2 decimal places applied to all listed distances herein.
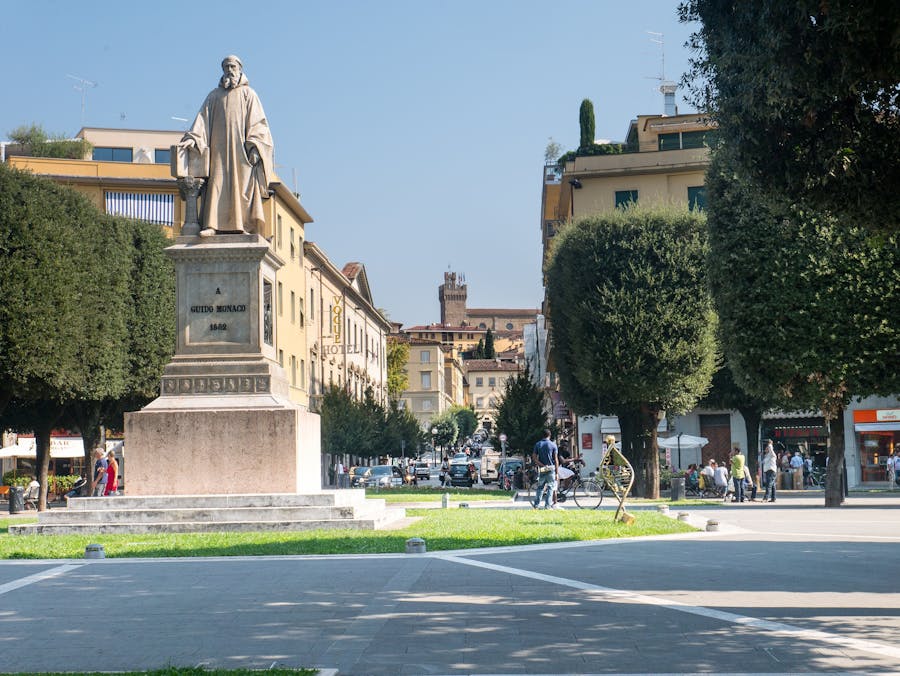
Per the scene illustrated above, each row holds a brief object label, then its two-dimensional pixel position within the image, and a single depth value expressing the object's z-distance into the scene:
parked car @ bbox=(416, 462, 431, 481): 77.19
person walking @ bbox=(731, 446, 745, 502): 33.75
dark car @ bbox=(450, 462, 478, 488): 64.56
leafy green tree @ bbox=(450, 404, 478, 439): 154.89
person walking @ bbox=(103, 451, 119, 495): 27.44
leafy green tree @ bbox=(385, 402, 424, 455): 79.62
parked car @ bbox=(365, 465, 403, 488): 58.62
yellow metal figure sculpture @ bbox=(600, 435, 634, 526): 19.12
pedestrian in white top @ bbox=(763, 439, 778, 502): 33.59
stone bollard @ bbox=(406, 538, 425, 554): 14.04
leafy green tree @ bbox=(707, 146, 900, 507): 28.78
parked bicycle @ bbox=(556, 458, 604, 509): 30.29
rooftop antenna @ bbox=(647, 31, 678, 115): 62.22
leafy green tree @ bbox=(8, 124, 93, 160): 64.38
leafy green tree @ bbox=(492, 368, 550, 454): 57.41
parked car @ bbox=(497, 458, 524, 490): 54.44
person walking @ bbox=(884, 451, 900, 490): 45.28
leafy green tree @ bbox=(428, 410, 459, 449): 142.50
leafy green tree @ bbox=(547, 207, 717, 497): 37.25
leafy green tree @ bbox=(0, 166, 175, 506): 32.22
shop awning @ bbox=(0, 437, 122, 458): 51.95
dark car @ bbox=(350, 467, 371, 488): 59.95
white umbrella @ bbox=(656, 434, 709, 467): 46.15
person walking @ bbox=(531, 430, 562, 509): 25.08
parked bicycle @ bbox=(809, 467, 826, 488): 47.59
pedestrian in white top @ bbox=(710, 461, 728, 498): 36.50
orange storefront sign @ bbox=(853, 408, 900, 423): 47.34
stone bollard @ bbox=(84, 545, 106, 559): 13.75
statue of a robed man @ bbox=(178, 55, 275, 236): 18.66
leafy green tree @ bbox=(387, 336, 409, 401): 116.88
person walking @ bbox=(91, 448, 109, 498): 27.36
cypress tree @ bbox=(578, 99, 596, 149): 65.19
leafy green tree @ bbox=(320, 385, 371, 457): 63.66
